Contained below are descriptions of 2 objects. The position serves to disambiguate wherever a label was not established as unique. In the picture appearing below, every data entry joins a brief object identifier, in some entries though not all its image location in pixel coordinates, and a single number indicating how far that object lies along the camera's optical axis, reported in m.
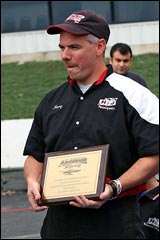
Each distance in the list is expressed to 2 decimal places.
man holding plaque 5.67
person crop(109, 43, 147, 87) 10.29
